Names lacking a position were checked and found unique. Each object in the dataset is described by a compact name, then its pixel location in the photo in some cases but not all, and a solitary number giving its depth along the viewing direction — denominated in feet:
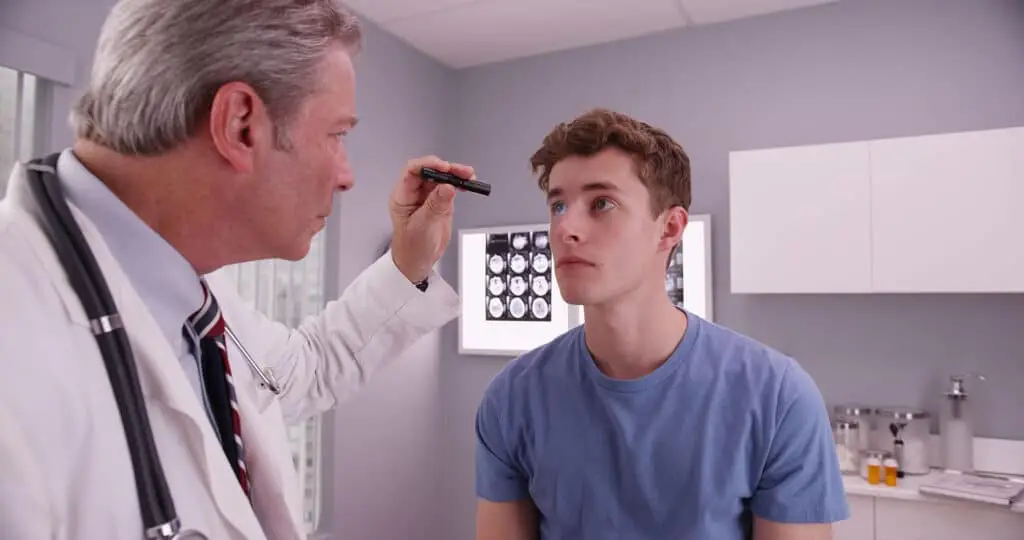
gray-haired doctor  1.94
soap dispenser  7.89
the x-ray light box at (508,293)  10.79
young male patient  4.02
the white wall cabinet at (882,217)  7.20
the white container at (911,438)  7.83
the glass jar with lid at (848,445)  7.95
